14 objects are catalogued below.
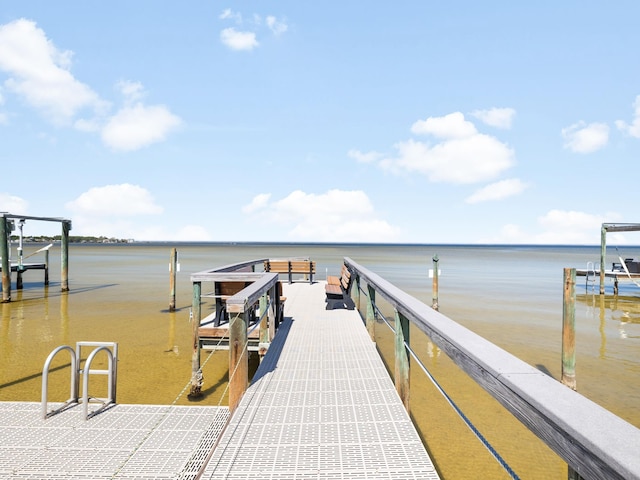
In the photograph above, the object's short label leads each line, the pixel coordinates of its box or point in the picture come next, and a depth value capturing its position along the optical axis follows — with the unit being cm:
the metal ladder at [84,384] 402
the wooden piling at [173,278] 1376
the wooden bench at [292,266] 1503
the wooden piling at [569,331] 720
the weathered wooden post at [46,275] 1999
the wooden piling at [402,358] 389
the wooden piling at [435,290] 1479
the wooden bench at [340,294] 941
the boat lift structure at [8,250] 1486
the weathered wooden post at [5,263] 1477
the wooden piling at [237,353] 398
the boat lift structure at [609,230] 1902
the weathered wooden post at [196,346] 611
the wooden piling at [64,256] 1810
